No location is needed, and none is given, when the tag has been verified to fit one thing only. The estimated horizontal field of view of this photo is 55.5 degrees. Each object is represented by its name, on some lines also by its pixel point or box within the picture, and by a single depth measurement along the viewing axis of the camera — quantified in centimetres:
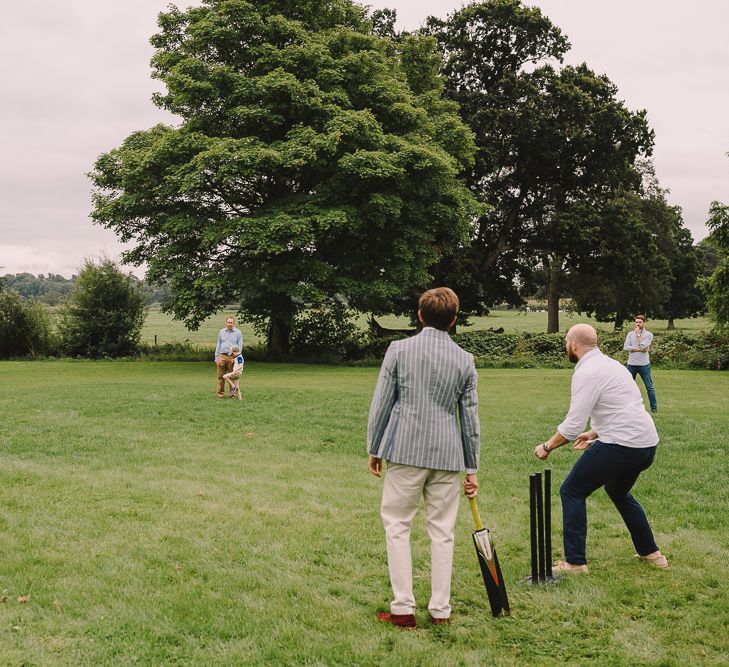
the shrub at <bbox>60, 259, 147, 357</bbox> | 3534
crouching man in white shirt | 591
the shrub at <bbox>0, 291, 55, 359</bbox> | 3569
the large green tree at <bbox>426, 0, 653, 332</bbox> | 3775
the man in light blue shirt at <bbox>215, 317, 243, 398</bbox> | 1816
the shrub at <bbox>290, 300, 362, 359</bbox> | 3444
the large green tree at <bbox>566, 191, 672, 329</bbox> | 4009
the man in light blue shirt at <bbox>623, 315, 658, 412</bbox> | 1659
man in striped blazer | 505
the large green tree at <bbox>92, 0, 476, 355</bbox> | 2605
